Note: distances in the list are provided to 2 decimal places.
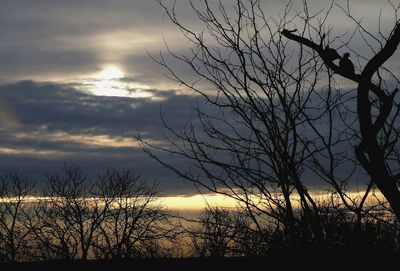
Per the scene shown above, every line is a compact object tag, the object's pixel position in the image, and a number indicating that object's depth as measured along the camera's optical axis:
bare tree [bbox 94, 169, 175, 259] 44.19
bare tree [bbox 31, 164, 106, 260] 42.19
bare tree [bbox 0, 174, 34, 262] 41.09
